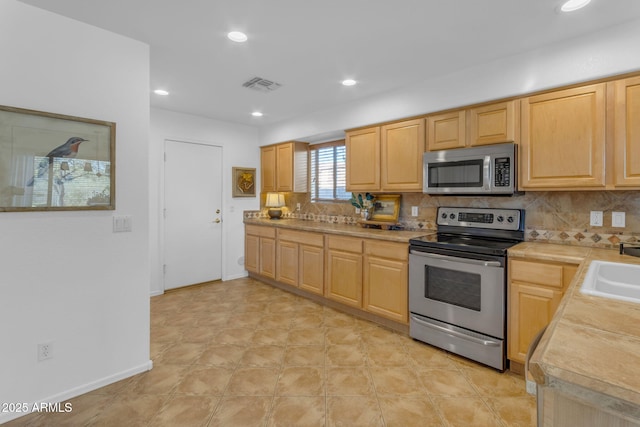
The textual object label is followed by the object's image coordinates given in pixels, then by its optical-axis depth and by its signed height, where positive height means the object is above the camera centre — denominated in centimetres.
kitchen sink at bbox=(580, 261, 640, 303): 138 -35
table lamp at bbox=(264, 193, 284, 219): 492 +11
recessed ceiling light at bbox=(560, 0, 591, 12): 180 +122
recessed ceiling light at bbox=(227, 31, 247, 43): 220 +126
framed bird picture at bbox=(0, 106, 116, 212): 178 +30
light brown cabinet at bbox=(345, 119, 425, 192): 311 +58
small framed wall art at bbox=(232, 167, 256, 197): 479 +45
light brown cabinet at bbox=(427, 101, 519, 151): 252 +74
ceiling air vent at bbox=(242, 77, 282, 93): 306 +129
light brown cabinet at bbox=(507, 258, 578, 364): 209 -60
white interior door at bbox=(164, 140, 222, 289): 418 -5
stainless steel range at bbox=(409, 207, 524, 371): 232 -60
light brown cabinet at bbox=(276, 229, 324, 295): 371 -63
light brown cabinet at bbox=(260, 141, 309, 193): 455 +66
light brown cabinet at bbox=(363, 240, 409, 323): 290 -68
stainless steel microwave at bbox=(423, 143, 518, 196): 249 +34
